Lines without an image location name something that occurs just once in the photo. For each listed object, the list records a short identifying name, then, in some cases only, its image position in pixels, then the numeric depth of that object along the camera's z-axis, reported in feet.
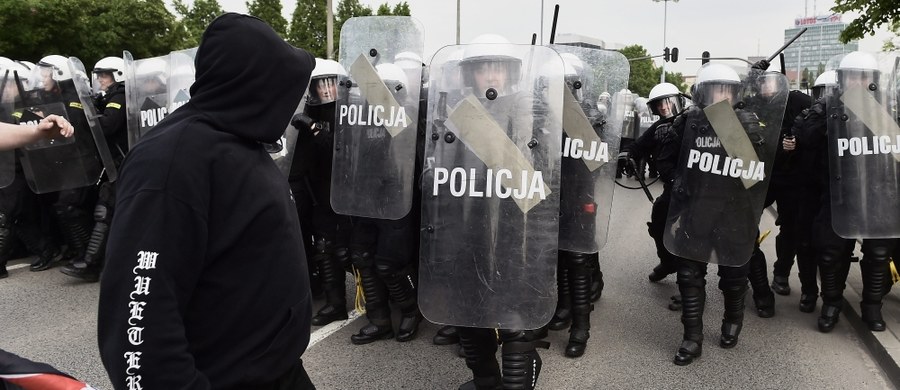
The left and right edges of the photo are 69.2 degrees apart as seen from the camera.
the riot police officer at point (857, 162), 13.21
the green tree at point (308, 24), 87.76
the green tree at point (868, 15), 27.78
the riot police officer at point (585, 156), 12.80
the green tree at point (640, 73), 180.22
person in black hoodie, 4.26
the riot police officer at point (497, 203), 8.36
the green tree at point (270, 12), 84.28
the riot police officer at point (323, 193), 15.06
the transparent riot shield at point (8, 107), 17.76
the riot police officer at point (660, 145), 14.22
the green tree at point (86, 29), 55.06
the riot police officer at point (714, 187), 12.19
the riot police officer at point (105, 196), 18.02
